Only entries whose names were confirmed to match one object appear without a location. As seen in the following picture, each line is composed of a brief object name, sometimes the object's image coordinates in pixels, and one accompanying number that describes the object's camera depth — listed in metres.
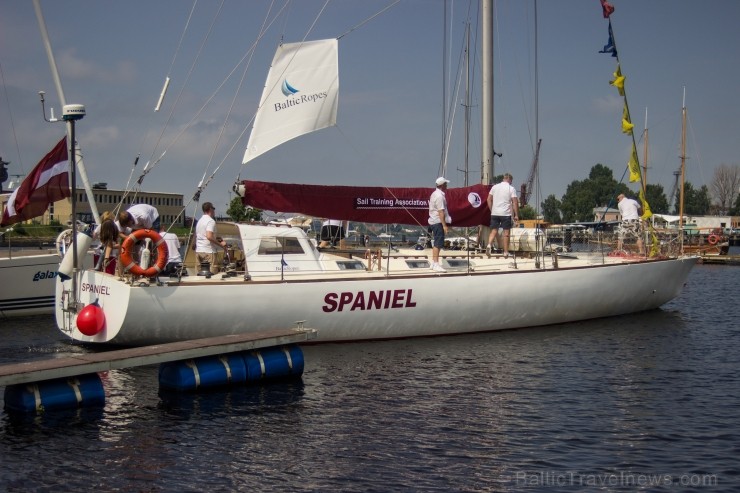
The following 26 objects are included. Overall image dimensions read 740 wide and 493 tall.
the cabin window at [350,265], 17.06
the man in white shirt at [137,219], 15.77
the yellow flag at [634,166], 21.14
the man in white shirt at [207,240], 16.12
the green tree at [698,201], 136.62
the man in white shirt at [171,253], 15.73
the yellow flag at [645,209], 20.93
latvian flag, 16.94
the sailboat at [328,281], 14.53
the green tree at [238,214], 30.03
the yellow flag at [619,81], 20.62
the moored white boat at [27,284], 20.14
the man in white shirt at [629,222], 20.91
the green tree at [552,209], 152.62
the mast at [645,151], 56.21
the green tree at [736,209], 125.12
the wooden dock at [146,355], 10.78
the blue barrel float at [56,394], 11.00
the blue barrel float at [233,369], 12.46
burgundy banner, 16.81
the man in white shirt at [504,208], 18.69
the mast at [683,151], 50.78
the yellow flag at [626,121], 20.91
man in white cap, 17.55
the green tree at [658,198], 139.88
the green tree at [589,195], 148.62
